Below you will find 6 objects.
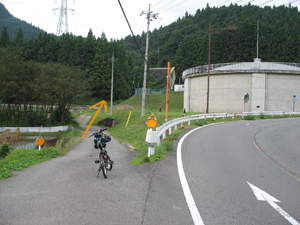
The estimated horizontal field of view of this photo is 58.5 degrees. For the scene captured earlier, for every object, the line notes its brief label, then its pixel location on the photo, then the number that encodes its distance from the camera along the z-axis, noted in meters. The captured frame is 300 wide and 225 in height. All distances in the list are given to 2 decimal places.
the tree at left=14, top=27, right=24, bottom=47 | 79.21
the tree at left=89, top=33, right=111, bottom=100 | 67.88
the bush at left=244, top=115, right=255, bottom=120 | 30.66
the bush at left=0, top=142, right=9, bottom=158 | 12.63
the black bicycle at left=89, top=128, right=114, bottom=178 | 7.43
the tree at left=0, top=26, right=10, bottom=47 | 76.00
